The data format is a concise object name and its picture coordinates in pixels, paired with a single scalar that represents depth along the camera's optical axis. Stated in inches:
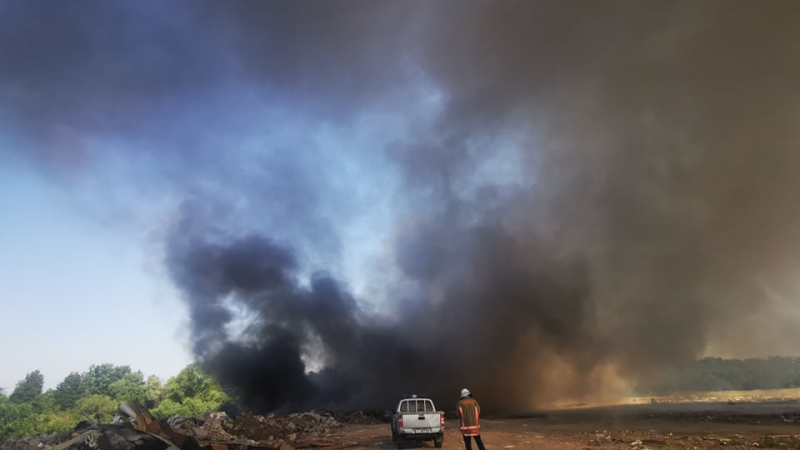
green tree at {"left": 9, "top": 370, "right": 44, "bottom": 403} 3726.6
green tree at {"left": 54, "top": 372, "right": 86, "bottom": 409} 3834.2
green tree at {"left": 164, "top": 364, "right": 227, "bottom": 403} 2691.9
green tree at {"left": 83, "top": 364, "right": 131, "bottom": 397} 4089.6
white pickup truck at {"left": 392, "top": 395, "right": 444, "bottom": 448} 722.8
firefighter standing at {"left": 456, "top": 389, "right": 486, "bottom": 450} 491.8
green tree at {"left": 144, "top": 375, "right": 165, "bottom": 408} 3138.0
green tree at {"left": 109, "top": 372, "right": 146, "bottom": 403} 3639.3
